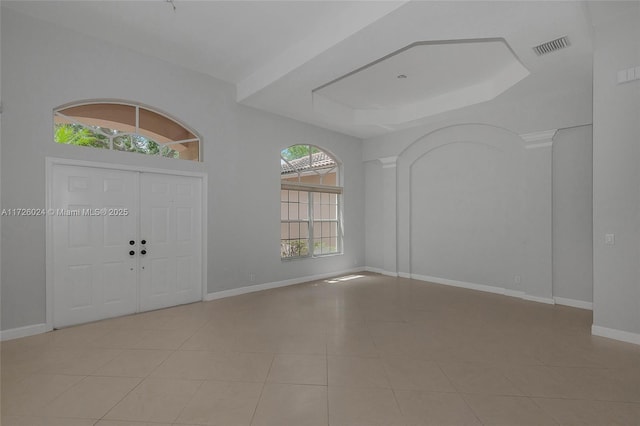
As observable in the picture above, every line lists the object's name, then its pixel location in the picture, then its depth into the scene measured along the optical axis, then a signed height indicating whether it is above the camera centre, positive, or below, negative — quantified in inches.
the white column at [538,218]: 191.7 -3.9
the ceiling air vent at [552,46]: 134.6 +75.7
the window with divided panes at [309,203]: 250.4 +8.7
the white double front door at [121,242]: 148.6 -15.5
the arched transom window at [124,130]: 152.7 +46.2
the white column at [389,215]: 277.1 -2.3
